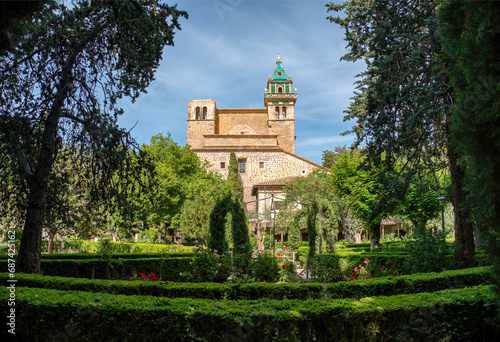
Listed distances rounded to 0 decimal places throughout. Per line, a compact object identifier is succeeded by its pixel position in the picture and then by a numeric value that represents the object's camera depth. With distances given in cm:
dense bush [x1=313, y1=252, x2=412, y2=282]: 1116
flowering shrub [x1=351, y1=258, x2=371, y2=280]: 1085
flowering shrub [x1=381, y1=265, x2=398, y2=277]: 945
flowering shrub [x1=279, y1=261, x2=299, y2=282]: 904
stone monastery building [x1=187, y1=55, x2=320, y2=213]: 4166
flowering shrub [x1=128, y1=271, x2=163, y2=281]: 816
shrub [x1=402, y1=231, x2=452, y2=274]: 880
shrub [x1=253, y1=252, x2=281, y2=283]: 1005
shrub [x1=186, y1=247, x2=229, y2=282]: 892
